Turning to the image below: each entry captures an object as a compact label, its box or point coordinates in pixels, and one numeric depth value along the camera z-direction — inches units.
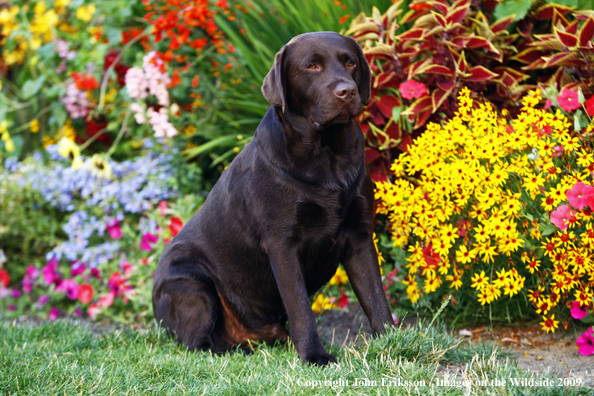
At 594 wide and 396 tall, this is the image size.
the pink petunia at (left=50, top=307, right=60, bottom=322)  166.7
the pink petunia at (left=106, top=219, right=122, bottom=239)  171.0
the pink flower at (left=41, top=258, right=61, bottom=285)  174.4
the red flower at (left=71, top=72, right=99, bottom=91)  194.5
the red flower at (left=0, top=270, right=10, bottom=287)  184.1
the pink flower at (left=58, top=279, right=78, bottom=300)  168.6
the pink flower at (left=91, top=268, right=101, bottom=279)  170.9
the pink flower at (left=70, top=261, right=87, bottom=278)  171.1
